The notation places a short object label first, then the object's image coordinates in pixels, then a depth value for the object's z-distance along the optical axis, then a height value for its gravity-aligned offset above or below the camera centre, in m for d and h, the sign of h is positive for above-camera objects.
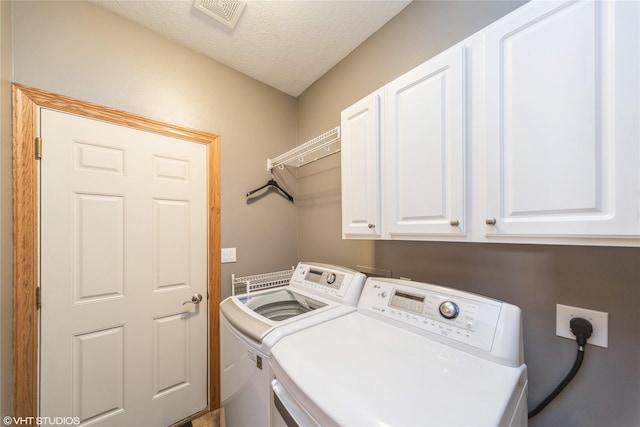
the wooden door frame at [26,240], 1.19 -0.13
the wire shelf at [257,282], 1.89 -0.57
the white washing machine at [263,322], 0.93 -0.52
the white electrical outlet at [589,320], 0.83 -0.41
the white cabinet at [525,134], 0.59 +0.26
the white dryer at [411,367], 0.58 -0.49
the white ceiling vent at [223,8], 1.41 +1.29
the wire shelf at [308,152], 1.62 +0.51
